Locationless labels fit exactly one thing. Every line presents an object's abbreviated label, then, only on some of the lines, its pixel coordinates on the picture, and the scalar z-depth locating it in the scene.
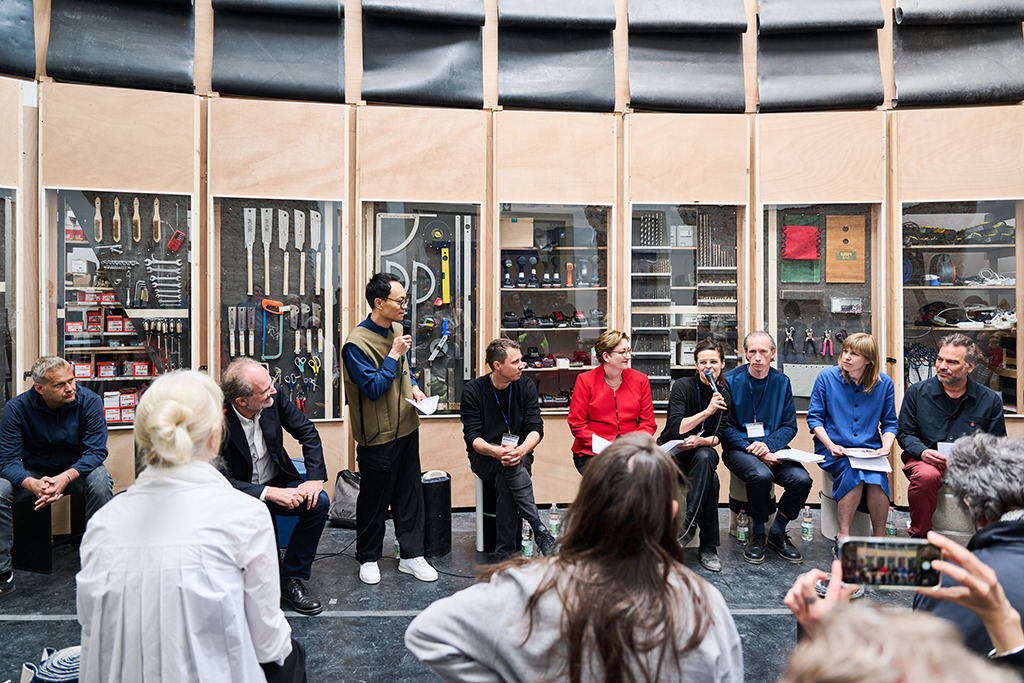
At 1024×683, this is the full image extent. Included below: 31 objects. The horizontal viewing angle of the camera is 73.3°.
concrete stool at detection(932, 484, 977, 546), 4.05
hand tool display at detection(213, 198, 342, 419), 4.99
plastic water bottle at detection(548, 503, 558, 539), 4.55
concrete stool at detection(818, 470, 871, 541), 4.25
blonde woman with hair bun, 1.50
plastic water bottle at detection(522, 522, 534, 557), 4.17
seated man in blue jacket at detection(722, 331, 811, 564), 4.06
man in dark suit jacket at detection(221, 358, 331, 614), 3.37
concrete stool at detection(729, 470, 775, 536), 4.30
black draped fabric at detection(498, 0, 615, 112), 5.21
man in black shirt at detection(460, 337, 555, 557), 4.02
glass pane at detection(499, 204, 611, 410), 5.32
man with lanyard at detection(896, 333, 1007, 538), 3.98
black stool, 3.86
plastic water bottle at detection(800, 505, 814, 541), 4.51
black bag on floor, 4.79
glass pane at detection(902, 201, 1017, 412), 5.23
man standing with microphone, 3.69
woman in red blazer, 4.21
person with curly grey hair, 1.41
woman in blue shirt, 4.12
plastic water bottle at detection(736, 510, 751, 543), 4.50
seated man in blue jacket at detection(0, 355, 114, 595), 3.73
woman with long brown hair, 1.17
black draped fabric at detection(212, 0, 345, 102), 4.95
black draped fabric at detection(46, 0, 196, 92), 4.67
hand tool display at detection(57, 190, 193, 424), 4.68
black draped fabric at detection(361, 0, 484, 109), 5.11
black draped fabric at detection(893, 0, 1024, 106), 5.19
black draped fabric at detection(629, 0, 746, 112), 5.29
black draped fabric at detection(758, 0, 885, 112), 5.25
